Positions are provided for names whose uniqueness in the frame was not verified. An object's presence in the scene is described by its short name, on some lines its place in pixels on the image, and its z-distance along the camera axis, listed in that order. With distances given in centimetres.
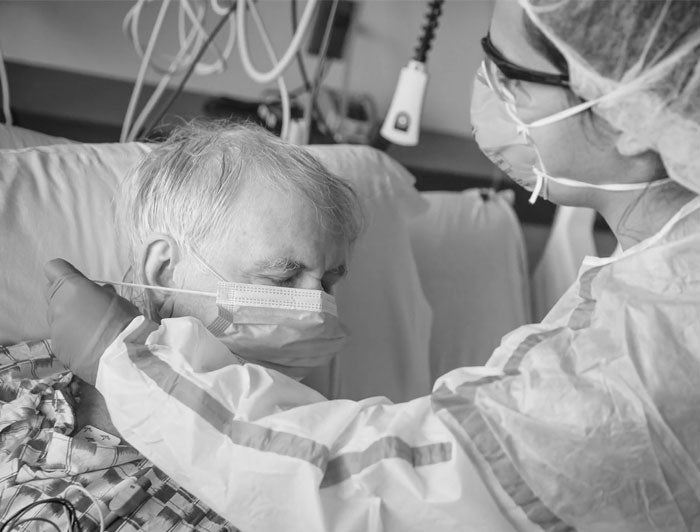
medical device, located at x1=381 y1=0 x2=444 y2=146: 208
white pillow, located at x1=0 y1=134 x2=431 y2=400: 142
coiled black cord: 204
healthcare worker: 98
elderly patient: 119
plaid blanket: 116
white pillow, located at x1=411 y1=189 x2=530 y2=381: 200
